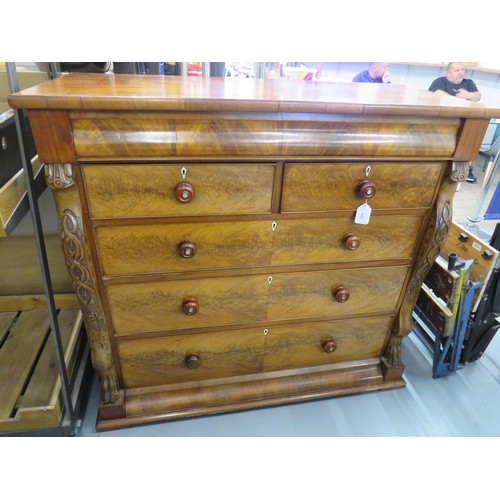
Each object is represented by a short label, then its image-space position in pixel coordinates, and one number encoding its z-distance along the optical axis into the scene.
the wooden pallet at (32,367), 1.28
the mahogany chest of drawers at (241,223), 0.99
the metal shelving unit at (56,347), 0.97
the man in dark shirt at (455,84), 3.62
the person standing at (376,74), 3.66
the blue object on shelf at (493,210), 2.74
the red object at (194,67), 3.48
